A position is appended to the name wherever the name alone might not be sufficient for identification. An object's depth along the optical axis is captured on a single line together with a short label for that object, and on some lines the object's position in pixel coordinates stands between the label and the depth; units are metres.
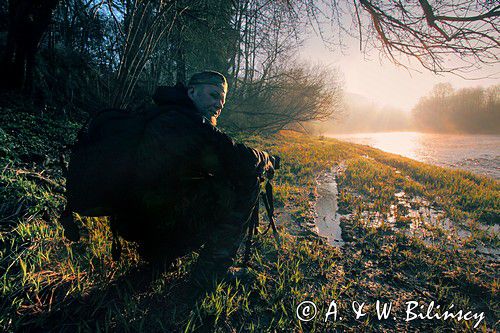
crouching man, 1.25
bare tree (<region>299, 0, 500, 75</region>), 2.66
